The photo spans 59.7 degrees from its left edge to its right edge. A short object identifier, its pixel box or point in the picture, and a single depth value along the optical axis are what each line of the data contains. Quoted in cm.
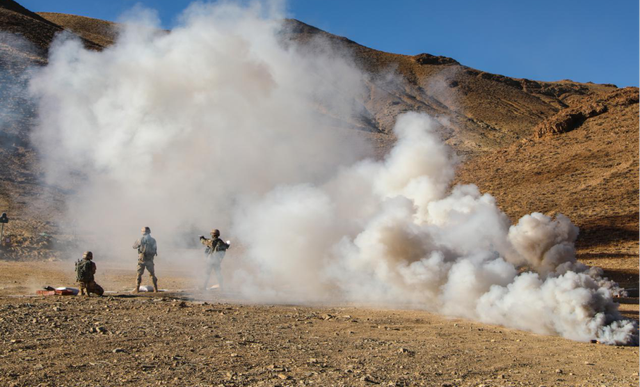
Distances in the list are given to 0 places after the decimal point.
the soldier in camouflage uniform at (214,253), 1633
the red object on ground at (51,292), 1325
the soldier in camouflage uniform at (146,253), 1508
